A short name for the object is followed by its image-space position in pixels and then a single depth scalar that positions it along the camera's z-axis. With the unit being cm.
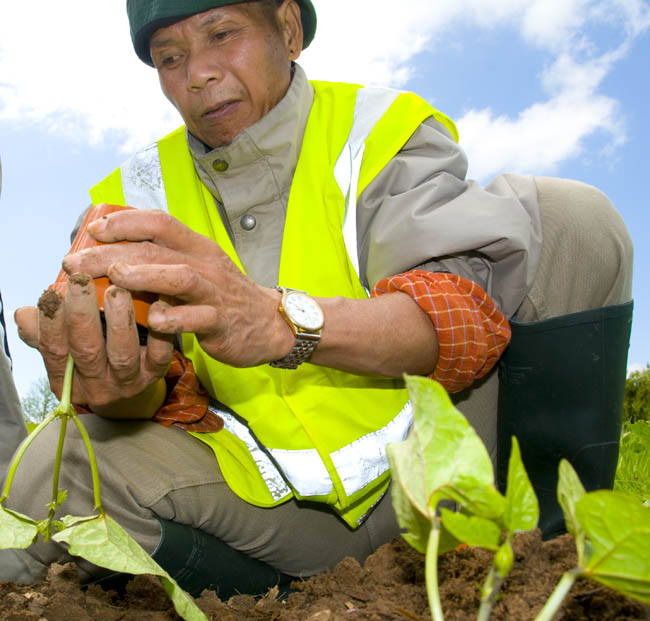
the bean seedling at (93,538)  92
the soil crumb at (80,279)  123
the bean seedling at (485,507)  68
